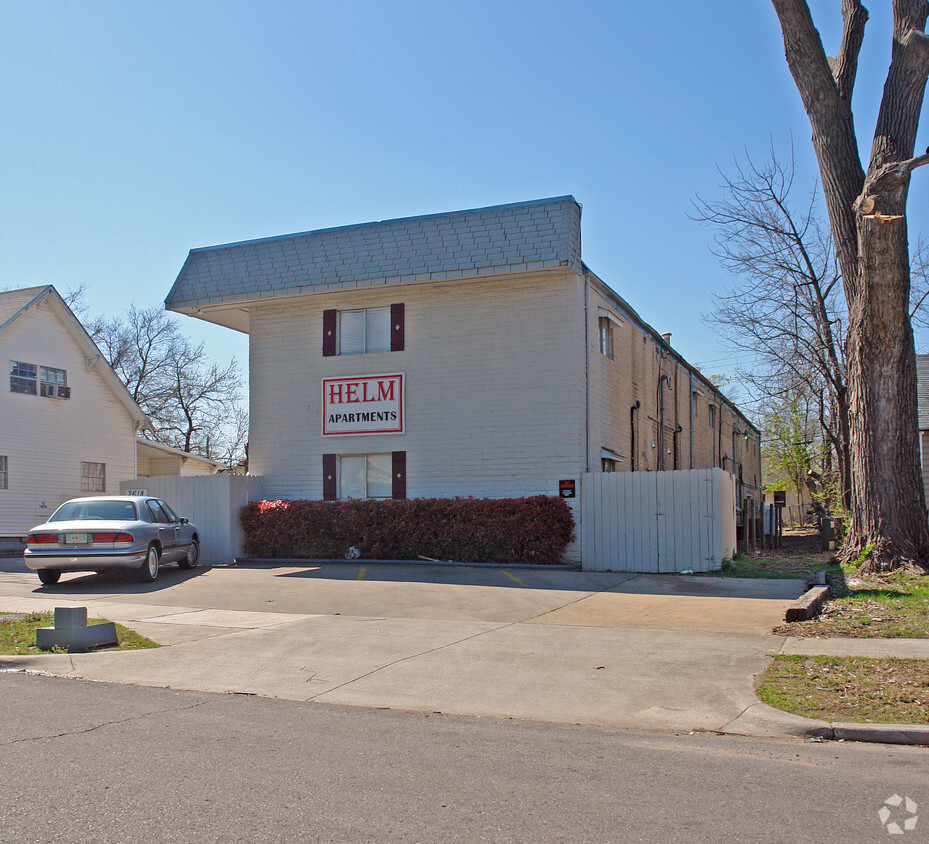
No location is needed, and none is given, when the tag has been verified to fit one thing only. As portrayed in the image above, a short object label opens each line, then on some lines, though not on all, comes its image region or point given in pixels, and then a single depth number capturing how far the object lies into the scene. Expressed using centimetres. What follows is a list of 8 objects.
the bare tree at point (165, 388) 5016
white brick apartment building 1861
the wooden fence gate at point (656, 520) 1677
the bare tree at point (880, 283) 1377
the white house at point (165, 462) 3186
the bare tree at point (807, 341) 2580
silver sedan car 1440
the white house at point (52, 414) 2556
